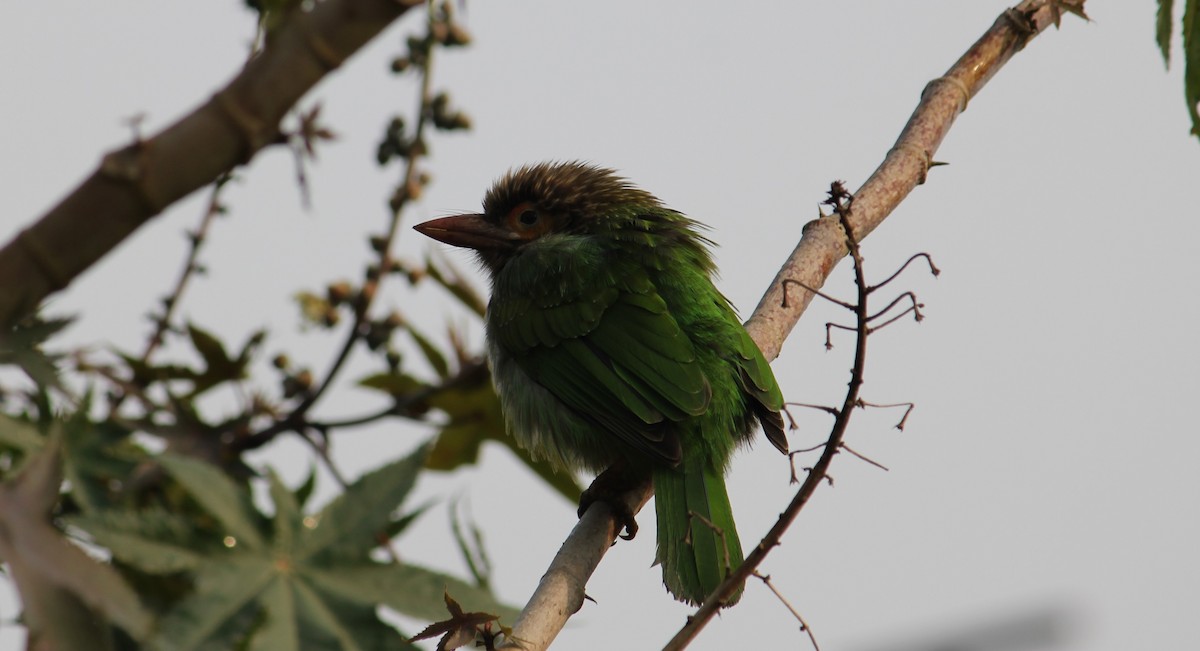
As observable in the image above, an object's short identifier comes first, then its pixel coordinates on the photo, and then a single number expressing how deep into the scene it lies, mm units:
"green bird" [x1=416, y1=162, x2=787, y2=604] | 6672
